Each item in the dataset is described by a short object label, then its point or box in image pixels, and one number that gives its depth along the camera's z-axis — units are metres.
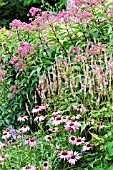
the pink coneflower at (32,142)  3.30
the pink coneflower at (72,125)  3.27
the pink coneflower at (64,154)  3.12
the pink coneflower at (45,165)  3.14
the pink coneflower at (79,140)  3.20
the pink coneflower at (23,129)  3.52
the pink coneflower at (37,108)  3.61
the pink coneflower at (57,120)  3.37
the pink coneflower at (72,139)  3.22
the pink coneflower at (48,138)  3.44
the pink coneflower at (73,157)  3.09
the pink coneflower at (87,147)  3.20
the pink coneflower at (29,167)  3.09
